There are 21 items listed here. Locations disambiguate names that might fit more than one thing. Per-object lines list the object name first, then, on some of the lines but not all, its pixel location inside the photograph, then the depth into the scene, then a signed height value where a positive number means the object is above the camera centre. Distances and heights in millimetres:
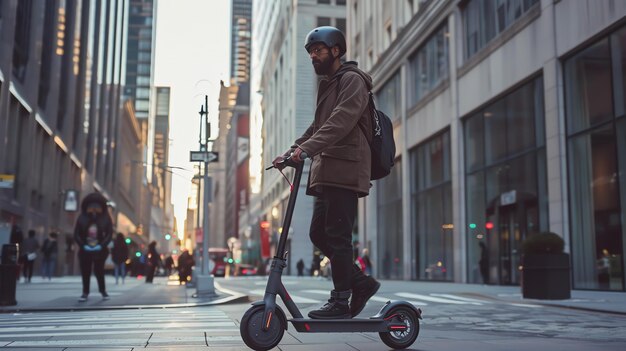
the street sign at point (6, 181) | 14969 +1795
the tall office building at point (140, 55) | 149775 +47497
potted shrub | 13203 -37
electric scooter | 4539 -392
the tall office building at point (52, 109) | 29922 +8752
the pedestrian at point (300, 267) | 50022 -268
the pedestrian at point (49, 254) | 26141 +289
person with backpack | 4812 +711
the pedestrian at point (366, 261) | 29350 +148
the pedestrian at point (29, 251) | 24055 +365
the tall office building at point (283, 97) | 59350 +16814
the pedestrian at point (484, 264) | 23422 +60
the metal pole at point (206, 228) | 16047 +843
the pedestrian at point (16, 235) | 22094 +848
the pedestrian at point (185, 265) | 25766 -88
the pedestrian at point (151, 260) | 26958 +77
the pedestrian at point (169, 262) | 46025 +36
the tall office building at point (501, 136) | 17078 +4279
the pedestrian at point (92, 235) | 11922 +475
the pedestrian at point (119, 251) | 22703 +375
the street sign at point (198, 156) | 17078 +2696
